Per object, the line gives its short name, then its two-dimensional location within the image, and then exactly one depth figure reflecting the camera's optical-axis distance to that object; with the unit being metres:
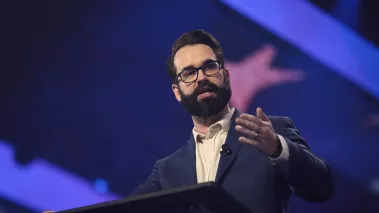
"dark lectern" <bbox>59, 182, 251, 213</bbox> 6.08
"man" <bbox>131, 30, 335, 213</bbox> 6.40
